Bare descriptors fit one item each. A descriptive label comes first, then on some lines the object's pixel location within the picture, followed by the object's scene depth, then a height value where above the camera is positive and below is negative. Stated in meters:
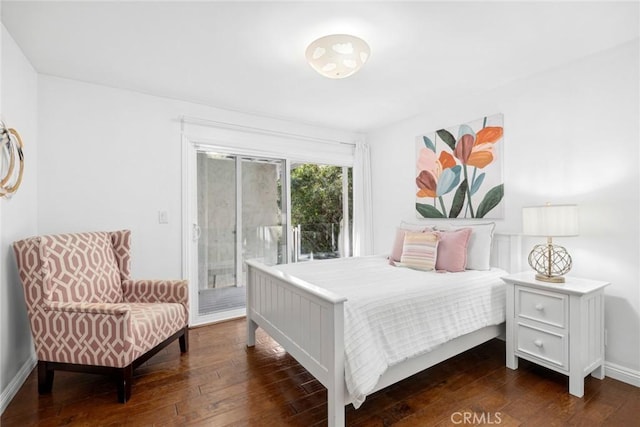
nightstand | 2.01 -0.76
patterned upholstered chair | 1.94 -0.68
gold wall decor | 1.96 +0.36
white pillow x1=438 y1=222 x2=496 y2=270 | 2.72 -0.29
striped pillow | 2.75 -0.33
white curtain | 4.42 +0.18
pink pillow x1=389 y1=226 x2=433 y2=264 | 3.12 -0.31
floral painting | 2.98 +0.45
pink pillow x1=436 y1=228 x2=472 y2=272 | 2.69 -0.32
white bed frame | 1.63 -0.73
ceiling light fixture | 1.96 +1.05
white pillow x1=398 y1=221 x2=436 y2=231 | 3.17 -0.13
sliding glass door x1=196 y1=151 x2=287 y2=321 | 3.48 -0.10
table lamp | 2.16 -0.12
